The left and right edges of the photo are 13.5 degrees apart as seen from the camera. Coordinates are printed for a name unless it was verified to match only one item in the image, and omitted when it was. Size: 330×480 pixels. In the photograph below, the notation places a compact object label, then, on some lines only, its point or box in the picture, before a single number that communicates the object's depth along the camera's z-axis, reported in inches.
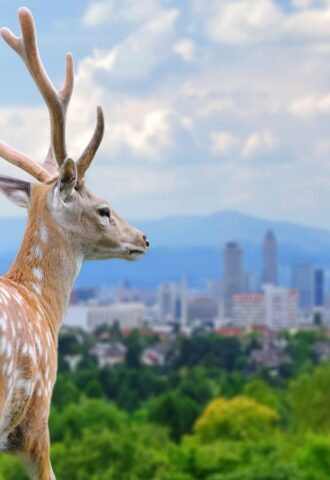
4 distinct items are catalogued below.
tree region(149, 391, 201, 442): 2418.8
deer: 216.4
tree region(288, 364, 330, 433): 2377.0
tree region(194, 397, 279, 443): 2272.4
